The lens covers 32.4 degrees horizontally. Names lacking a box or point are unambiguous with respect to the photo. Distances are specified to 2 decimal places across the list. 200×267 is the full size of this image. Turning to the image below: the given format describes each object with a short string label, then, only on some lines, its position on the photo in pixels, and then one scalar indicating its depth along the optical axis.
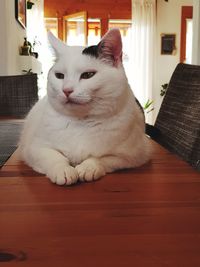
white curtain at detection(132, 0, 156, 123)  5.87
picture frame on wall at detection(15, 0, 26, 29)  3.81
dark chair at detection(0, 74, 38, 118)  2.42
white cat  0.84
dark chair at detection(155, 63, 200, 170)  1.23
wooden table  0.42
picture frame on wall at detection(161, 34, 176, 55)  5.92
